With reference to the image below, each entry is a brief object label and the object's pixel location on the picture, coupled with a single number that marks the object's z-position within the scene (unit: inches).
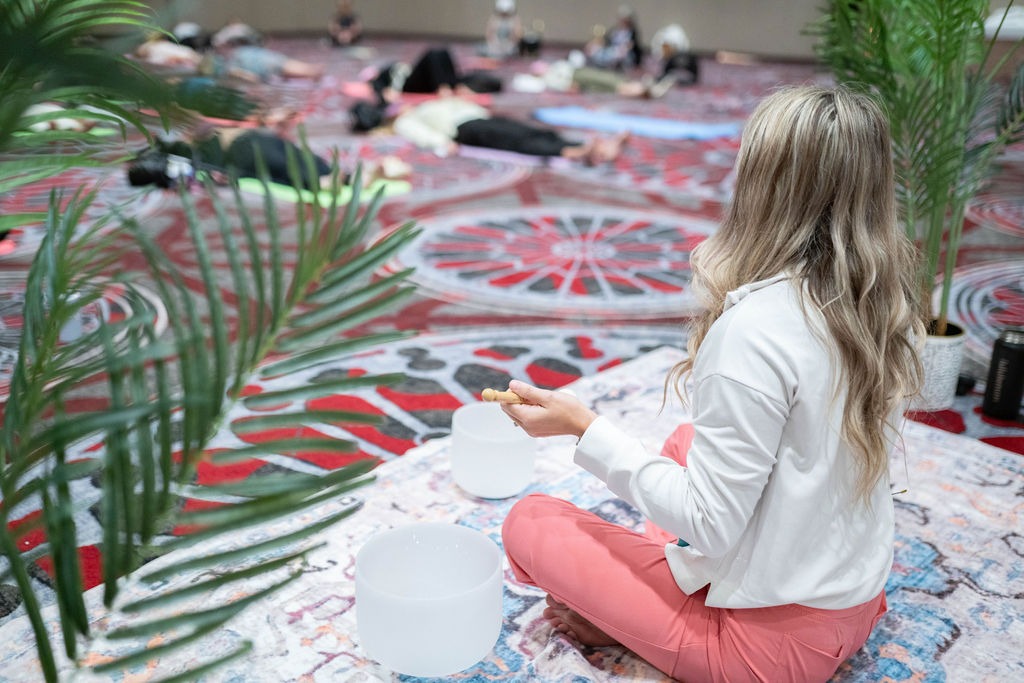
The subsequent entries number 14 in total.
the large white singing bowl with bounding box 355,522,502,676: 52.3
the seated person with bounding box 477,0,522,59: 422.9
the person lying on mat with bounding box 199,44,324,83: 293.5
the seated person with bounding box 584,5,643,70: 386.0
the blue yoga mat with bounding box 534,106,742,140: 241.1
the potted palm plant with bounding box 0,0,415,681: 24.1
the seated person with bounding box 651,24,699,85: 343.0
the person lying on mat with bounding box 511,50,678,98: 307.9
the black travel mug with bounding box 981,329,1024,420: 90.0
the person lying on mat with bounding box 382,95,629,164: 204.7
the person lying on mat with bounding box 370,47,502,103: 270.8
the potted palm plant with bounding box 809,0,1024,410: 83.2
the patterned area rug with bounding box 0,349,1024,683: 56.9
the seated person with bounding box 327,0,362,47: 440.1
